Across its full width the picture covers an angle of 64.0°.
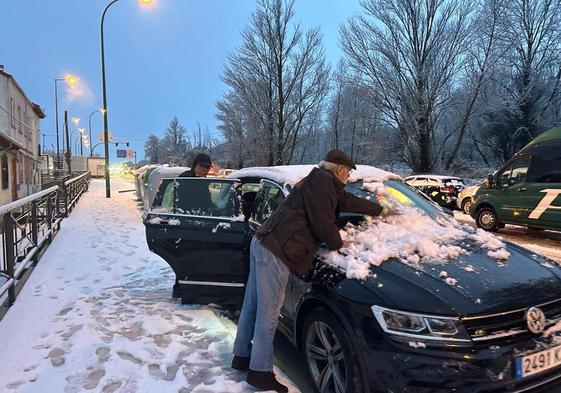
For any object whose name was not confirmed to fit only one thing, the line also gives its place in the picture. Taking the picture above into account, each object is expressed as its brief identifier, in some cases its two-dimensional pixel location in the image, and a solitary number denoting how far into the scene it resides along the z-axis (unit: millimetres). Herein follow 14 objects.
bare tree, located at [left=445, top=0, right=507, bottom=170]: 26734
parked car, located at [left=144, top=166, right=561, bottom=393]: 2449
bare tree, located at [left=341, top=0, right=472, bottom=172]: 26000
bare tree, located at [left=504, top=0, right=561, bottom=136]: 28828
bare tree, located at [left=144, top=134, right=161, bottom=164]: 103025
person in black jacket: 5074
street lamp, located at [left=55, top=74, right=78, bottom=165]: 28562
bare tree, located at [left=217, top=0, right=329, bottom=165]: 30891
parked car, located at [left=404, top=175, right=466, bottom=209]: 18812
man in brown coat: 3123
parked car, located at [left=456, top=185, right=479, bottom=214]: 15852
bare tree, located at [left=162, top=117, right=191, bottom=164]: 86688
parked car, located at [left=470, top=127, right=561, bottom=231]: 9961
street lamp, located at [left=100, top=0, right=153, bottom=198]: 21502
